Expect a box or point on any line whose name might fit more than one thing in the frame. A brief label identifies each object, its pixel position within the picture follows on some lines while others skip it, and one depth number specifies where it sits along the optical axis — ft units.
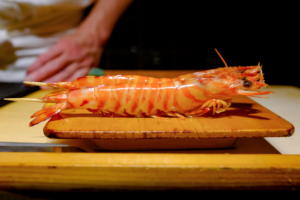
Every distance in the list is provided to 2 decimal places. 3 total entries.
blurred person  1.64
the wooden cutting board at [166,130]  1.04
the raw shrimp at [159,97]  1.16
